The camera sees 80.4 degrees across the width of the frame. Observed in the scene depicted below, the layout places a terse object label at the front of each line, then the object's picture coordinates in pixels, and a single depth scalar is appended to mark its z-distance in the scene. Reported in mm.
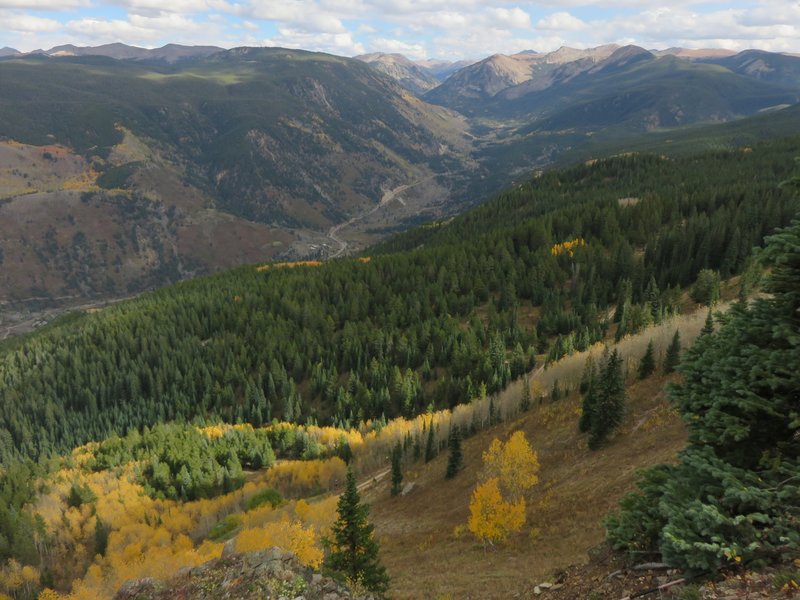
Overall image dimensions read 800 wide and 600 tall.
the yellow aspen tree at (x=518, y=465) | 61719
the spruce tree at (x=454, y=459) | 90812
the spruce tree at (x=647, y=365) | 84062
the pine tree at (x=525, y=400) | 114062
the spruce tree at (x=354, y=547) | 37719
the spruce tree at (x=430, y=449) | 114250
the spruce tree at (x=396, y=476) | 100188
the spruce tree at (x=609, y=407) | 66938
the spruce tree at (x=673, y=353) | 76125
